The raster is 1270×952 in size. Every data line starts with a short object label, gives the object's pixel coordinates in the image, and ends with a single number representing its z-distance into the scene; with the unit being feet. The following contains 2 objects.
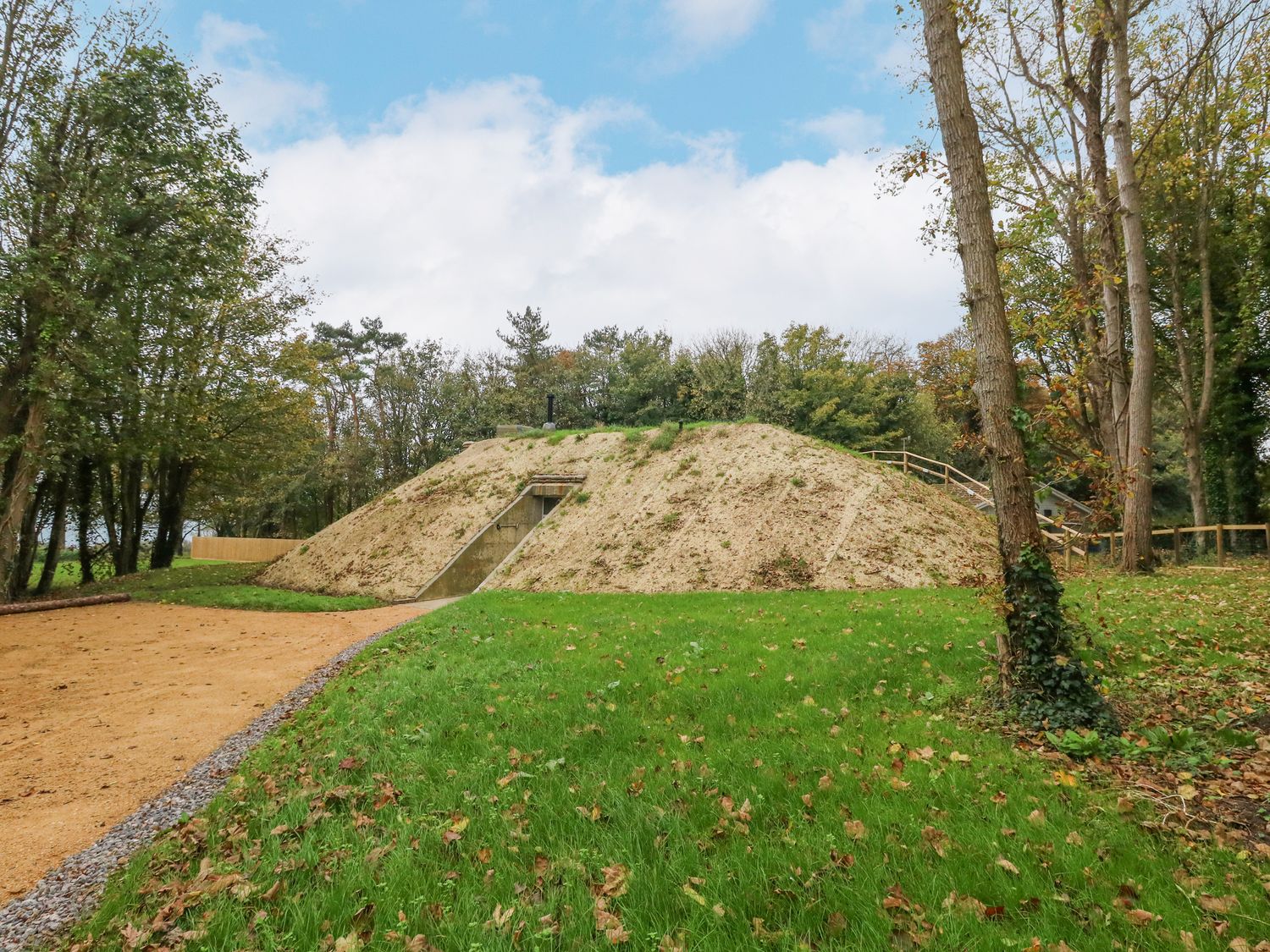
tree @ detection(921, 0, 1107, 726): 14.97
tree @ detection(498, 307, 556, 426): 119.44
